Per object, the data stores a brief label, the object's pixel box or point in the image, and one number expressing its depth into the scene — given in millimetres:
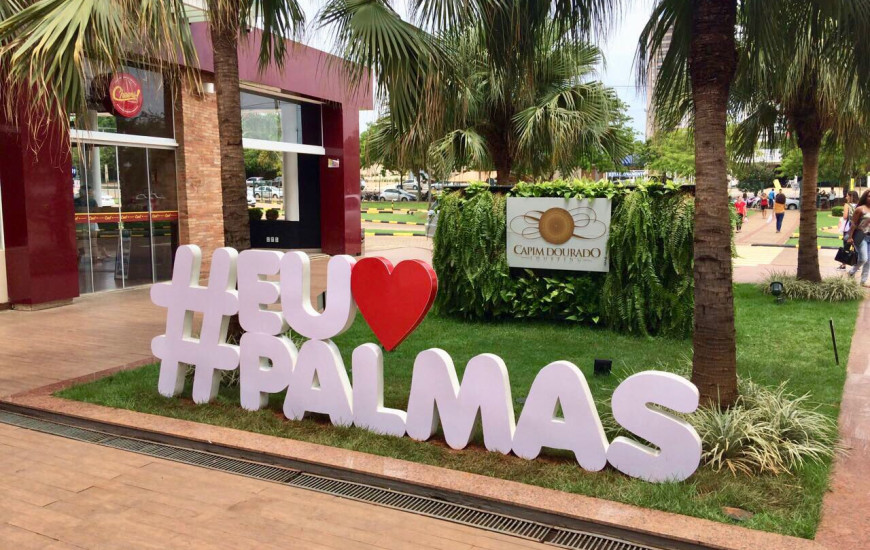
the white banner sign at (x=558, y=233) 9164
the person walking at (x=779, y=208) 27578
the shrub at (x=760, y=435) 4805
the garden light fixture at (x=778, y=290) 11398
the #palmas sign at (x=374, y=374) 4691
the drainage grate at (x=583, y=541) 4086
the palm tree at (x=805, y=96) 6051
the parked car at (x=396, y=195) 59375
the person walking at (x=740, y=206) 28328
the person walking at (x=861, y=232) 12734
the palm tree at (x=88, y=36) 5516
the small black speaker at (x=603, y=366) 7082
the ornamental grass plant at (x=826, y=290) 11633
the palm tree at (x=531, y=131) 14242
